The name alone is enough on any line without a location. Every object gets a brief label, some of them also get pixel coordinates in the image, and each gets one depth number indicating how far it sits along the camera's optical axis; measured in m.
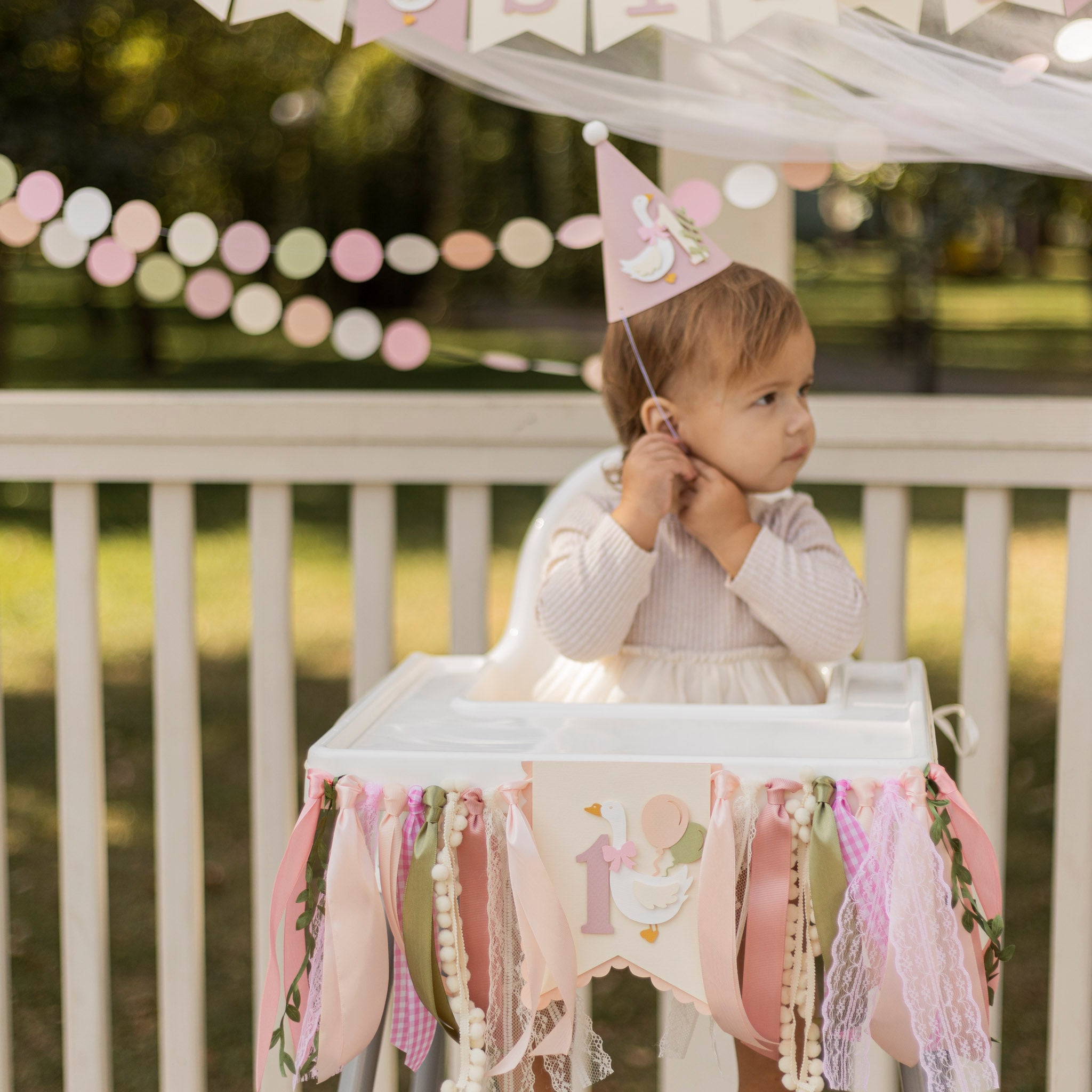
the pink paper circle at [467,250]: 3.65
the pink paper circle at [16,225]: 3.61
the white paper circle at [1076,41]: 3.36
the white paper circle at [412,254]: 3.64
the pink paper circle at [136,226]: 3.59
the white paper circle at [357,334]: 3.67
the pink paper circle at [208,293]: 3.65
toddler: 3.42
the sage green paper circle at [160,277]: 3.66
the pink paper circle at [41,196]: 3.58
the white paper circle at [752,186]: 3.57
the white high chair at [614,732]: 3.20
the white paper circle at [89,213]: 3.58
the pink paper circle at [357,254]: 3.62
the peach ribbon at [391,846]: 3.19
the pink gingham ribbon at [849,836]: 3.15
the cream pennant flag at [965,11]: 3.37
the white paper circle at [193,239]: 3.60
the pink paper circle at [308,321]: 3.66
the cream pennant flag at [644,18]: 3.38
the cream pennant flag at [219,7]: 3.41
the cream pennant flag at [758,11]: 3.36
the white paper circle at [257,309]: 3.64
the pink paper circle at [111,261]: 3.61
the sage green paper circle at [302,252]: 3.62
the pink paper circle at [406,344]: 3.67
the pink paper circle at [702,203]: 3.62
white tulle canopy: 3.37
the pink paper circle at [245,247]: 3.61
